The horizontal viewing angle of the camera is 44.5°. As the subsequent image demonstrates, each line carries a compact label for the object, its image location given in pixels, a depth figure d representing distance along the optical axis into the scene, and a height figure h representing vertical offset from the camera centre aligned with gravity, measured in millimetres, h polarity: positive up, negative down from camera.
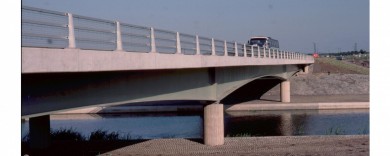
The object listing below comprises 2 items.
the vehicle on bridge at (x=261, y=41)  58250 +4628
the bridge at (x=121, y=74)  10151 +160
